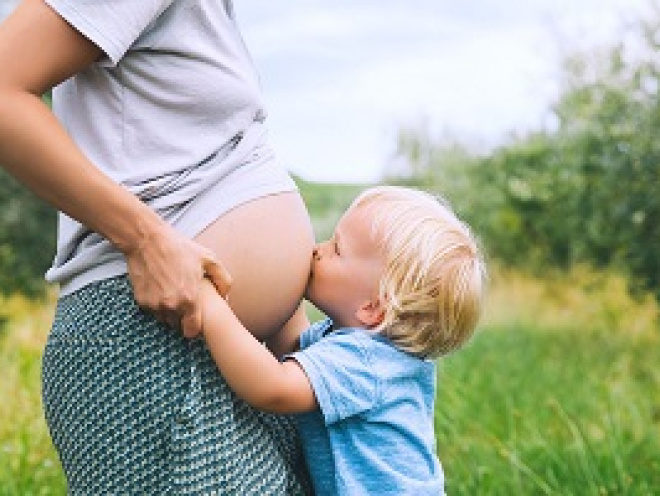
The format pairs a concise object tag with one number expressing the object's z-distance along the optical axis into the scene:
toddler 2.03
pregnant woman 1.83
